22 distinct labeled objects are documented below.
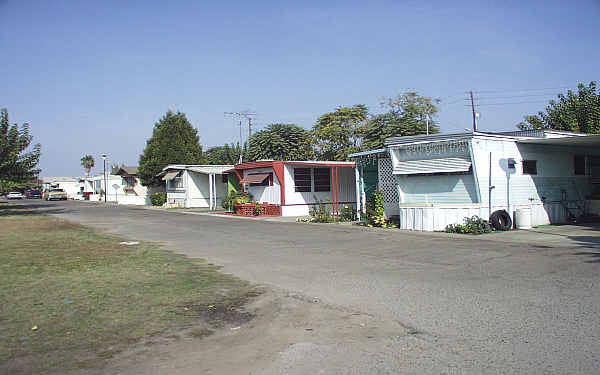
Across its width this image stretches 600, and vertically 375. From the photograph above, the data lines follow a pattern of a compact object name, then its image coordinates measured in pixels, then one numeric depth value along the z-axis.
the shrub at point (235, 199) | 27.55
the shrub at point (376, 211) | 17.45
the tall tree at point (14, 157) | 26.84
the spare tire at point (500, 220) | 14.71
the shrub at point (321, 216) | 20.62
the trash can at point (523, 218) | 15.10
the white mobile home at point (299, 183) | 25.16
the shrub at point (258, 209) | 26.02
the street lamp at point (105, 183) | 55.29
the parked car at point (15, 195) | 72.59
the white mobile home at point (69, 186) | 71.94
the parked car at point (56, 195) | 63.75
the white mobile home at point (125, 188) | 46.91
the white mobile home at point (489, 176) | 14.92
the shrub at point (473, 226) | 14.41
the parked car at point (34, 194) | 75.38
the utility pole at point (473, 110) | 46.12
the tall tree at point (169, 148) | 44.31
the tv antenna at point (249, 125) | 53.94
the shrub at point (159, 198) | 41.22
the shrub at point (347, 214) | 20.77
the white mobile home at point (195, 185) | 35.97
